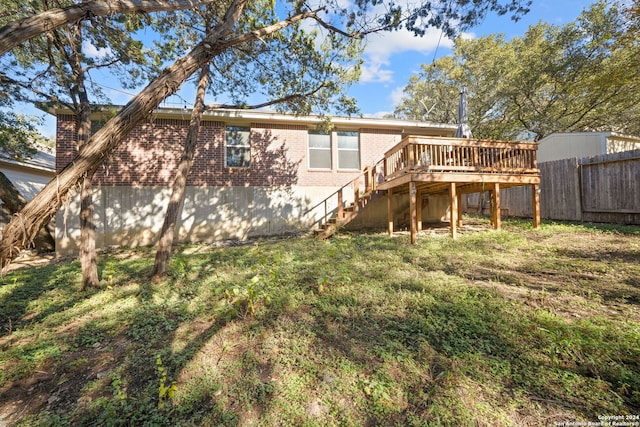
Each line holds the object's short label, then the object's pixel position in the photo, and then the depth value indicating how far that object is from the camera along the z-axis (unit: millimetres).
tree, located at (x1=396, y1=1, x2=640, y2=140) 13458
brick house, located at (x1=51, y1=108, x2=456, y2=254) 8578
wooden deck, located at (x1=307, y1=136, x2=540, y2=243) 6703
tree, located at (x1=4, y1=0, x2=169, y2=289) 4551
